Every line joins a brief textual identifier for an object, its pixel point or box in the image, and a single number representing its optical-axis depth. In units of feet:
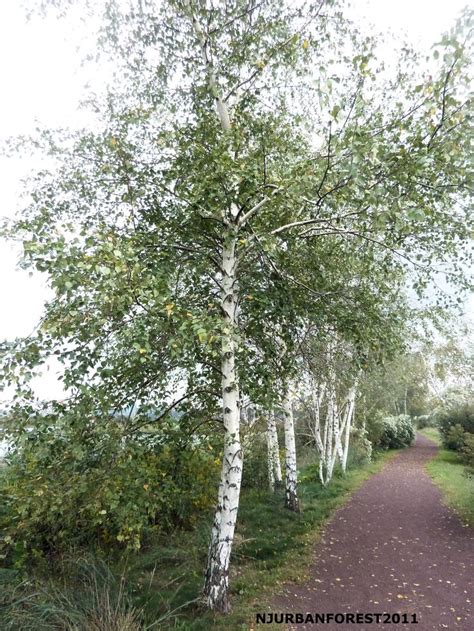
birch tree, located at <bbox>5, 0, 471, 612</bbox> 11.69
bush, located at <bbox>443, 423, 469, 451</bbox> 54.84
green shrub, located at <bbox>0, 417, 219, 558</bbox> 11.96
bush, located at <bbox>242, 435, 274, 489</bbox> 39.93
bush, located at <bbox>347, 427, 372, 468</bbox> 55.36
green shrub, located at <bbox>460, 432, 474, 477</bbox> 31.48
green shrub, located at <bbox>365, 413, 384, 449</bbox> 67.36
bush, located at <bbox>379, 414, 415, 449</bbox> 71.82
